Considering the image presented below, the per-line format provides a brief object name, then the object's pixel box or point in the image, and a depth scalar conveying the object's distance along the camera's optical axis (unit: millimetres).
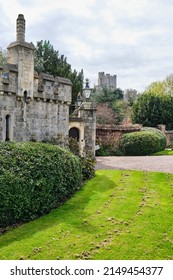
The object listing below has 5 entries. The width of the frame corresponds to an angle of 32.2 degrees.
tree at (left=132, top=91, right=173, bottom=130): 35469
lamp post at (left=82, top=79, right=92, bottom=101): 17391
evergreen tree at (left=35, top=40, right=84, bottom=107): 29641
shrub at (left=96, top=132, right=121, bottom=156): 25047
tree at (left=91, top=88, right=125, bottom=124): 38500
